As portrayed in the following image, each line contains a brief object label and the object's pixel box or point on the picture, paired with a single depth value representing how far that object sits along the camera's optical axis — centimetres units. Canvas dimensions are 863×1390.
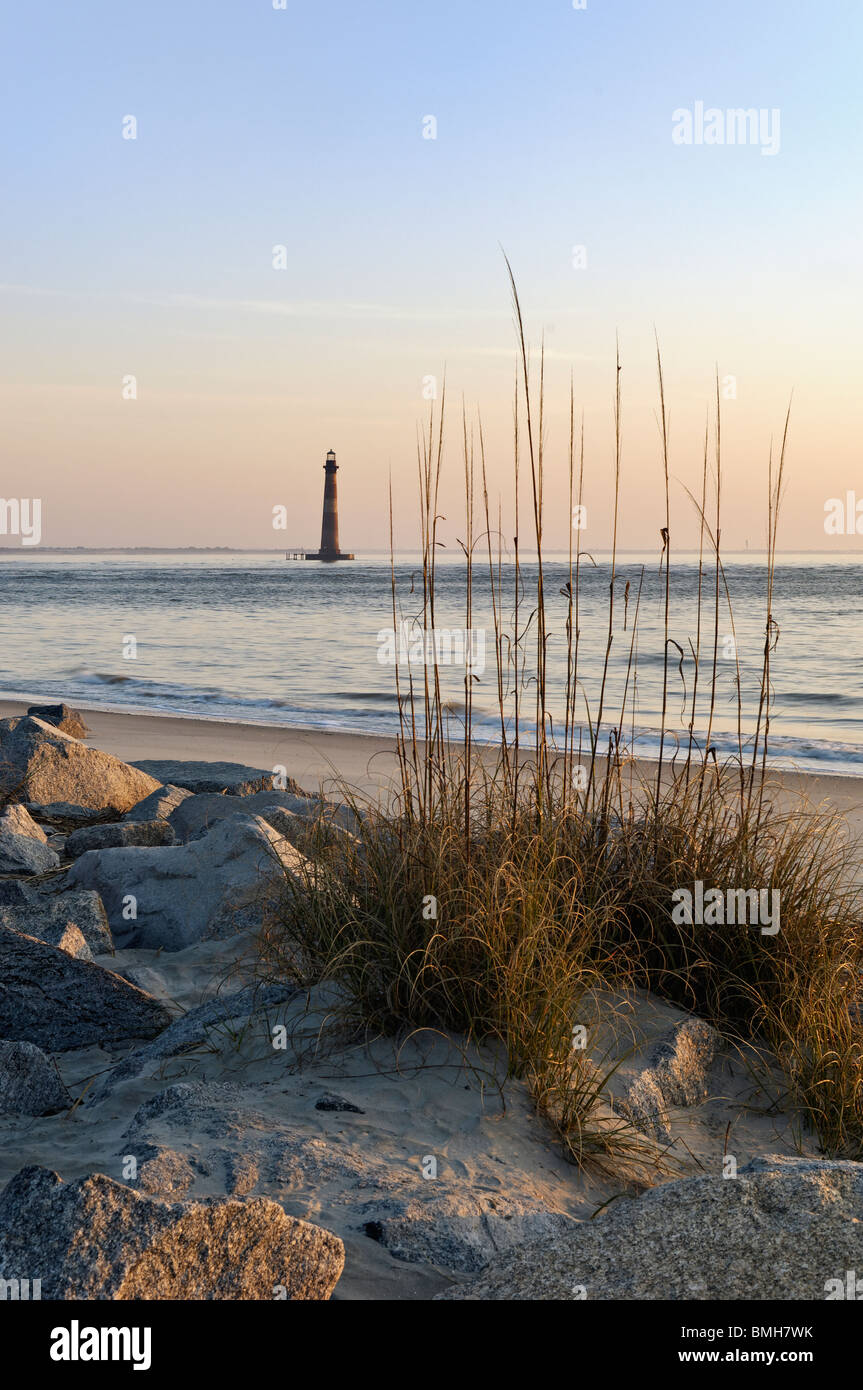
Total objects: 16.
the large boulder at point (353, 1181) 221
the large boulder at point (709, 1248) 197
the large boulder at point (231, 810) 527
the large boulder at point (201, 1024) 306
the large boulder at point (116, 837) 530
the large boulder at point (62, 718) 934
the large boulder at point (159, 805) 602
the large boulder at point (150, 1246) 179
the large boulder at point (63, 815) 629
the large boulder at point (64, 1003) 333
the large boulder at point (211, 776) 681
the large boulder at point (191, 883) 429
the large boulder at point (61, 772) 653
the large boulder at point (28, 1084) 282
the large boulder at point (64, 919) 381
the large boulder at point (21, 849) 502
